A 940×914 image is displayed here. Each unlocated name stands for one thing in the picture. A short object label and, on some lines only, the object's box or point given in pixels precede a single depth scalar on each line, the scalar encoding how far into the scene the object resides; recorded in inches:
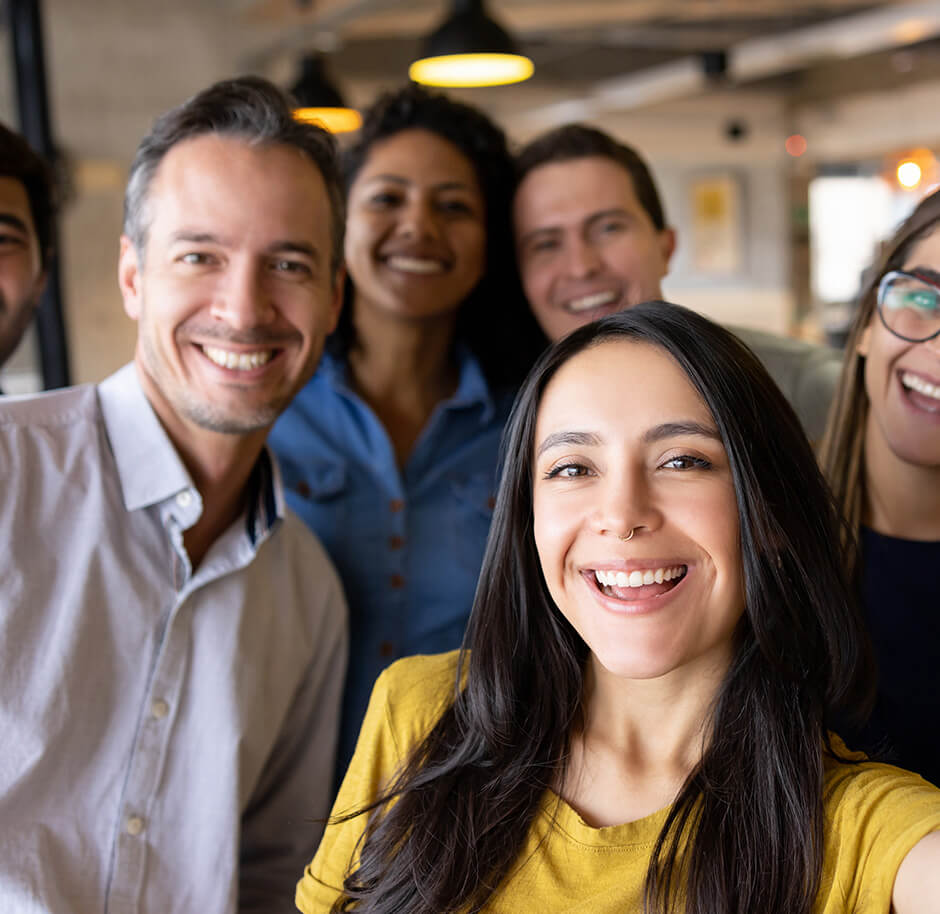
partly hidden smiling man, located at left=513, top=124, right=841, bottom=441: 88.5
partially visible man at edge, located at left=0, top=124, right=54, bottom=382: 91.8
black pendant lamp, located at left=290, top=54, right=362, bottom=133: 232.2
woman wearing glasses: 66.8
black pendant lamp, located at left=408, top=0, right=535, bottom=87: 170.4
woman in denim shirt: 85.0
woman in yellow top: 51.3
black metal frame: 176.7
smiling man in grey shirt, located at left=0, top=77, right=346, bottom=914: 65.3
